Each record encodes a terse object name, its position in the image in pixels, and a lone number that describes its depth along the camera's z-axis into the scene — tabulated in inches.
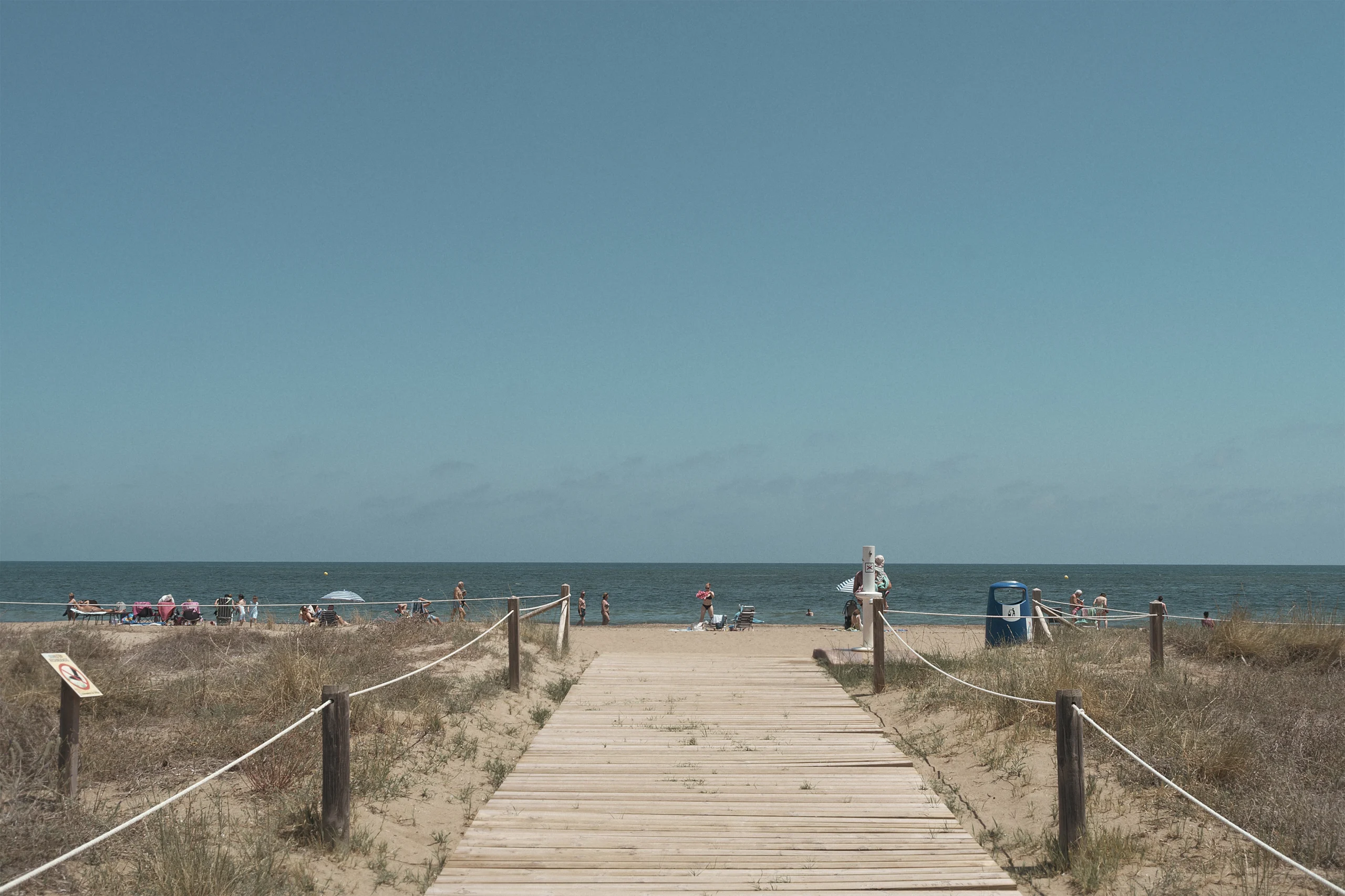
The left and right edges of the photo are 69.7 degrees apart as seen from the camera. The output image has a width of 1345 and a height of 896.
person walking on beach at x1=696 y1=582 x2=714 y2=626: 1230.9
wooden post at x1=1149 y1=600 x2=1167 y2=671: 444.5
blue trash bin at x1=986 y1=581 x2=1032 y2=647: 635.5
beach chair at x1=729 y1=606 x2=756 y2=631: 1227.9
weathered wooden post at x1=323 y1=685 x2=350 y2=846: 243.6
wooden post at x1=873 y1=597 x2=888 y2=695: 480.1
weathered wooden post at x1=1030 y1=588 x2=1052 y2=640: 601.3
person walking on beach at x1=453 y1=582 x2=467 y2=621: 707.4
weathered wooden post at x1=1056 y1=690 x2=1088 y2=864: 240.2
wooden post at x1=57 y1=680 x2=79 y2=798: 251.0
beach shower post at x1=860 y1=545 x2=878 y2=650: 589.3
